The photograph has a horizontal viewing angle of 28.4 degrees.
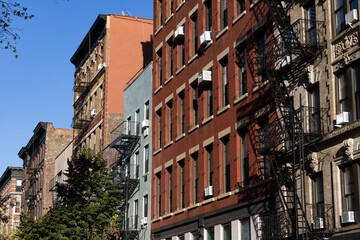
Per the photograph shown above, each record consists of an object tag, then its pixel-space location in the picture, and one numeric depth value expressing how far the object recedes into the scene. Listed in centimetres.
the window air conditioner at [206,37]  3691
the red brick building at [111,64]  5625
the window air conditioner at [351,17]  2358
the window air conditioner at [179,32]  4125
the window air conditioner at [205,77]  3644
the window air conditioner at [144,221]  4409
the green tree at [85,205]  4406
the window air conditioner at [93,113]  5944
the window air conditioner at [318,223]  2445
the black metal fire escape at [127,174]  4553
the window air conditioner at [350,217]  2293
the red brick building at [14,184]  10556
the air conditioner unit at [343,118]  2366
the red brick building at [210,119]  3122
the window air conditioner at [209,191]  3499
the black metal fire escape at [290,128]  2522
